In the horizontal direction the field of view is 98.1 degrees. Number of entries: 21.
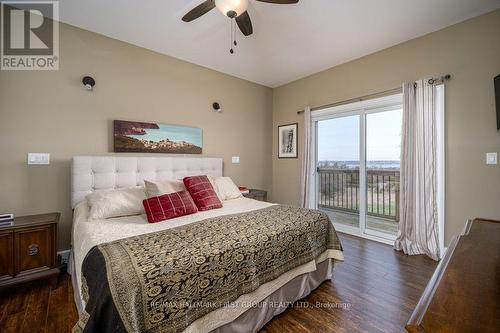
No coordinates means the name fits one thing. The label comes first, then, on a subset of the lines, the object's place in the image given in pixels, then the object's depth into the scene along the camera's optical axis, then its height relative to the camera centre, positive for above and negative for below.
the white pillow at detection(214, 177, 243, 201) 3.04 -0.32
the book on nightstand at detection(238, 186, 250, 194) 3.61 -0.40
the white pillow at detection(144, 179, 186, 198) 2.37 -0.24
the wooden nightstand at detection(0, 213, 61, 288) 1.92 -0.78
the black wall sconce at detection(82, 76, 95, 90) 2.60 +1.02
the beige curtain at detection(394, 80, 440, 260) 2.67 -0.08
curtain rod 2.62 +1.07
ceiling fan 1.79 +1.42
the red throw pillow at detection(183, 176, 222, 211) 2.50 -0.31
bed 1.06 -0.61
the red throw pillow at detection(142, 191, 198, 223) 2.07 -0.40
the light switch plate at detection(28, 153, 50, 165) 2.36 +0.09
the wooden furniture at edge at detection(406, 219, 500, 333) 0.56 -0.40
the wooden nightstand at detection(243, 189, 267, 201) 3.66 -0.48
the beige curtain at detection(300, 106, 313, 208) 3.96 +0.05
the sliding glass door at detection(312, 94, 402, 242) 3.25 +0.05
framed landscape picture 2.87 +0.42
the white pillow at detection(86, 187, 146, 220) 2.07 -0.36
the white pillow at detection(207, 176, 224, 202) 2.96 -0.30
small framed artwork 4.32 +0.54
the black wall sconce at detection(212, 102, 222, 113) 3.78 +1.04
